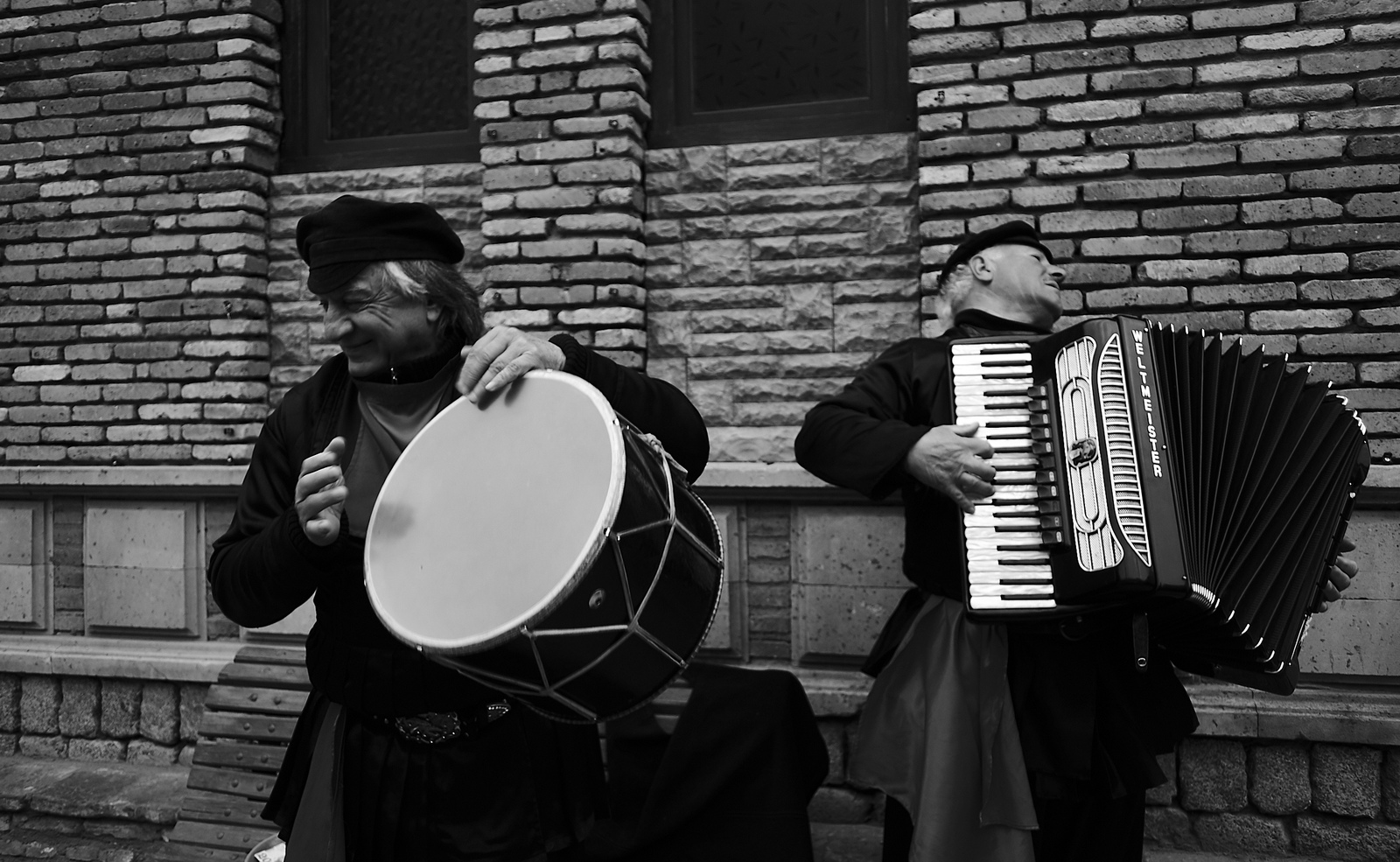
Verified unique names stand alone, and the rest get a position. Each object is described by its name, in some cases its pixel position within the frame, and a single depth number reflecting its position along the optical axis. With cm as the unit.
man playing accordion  216
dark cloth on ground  283
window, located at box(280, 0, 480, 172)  429
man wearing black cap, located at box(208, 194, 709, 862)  181
